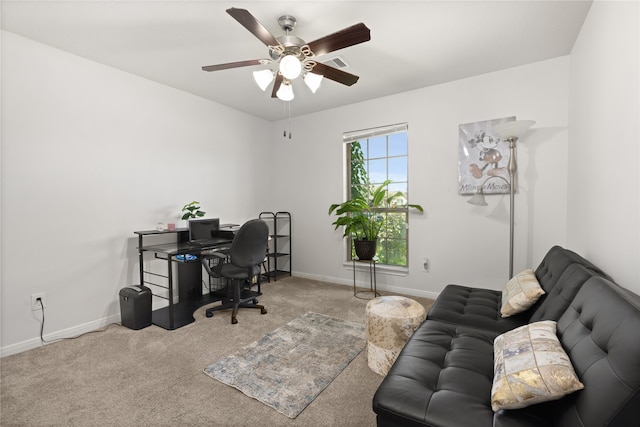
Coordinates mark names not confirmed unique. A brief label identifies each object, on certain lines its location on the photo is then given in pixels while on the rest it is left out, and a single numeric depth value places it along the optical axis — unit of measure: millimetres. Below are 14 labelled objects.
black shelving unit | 4906
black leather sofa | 889
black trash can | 2824
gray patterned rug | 1885
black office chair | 2986
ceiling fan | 1831
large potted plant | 3711
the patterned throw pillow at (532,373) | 1015
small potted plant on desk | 3550
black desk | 2924
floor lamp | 2756
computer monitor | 3441
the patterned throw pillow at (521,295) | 1917
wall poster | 3229
